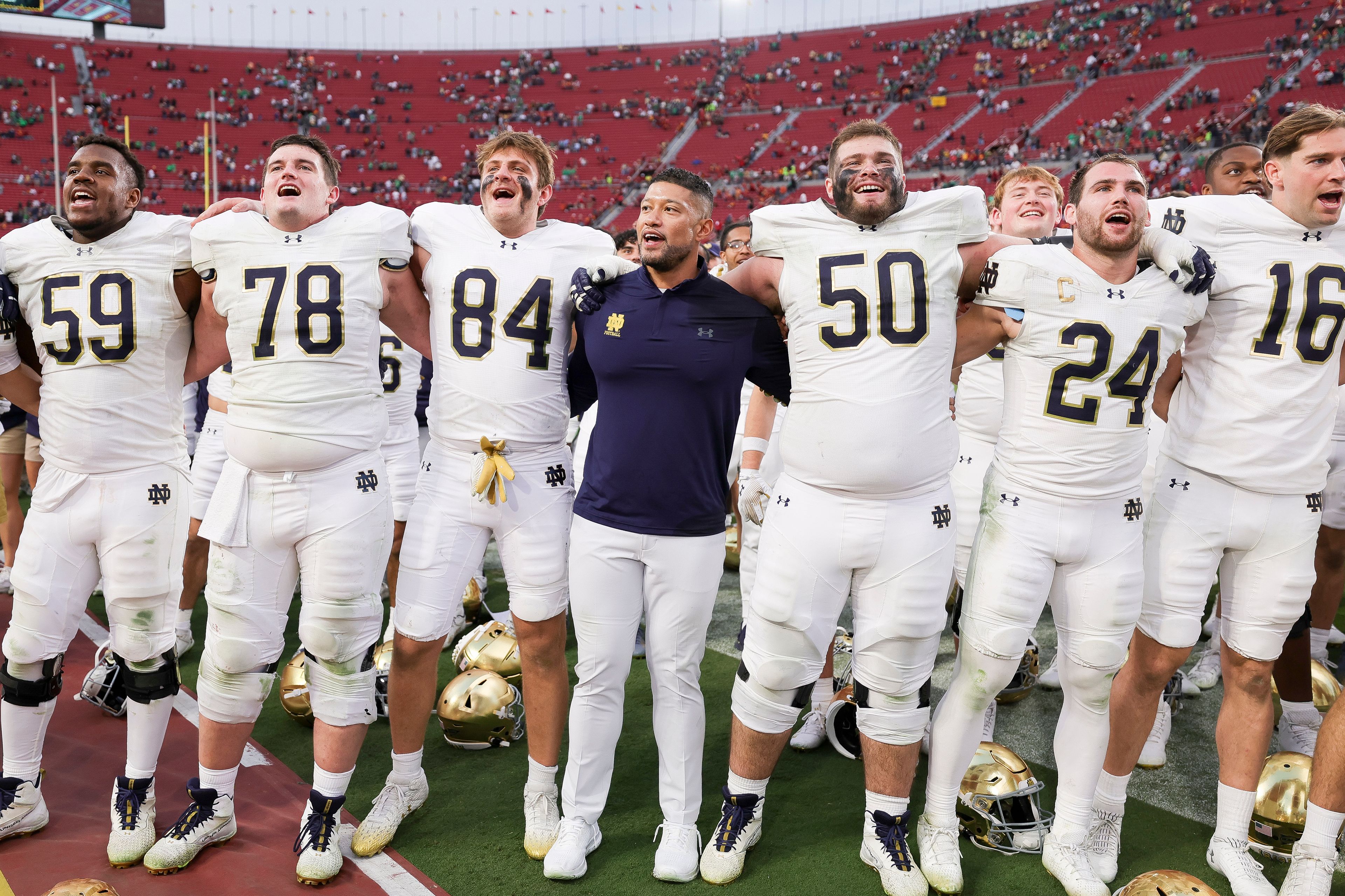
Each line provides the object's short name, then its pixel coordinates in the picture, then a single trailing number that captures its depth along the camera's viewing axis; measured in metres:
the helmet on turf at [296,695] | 4.26
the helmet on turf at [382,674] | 4.45
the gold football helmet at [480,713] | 4.11
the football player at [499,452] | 3.35
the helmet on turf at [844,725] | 4.18
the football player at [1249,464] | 3.21
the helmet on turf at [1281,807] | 3.36
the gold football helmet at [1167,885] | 2.78
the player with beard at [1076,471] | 3.09
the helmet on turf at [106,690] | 4.35
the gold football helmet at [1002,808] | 3.40
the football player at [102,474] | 3.34
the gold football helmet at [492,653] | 4.62
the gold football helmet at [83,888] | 2.68
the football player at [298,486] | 3.23
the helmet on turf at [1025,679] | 4.65
